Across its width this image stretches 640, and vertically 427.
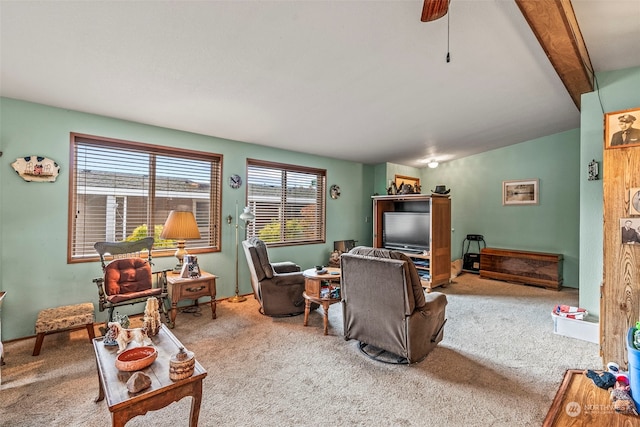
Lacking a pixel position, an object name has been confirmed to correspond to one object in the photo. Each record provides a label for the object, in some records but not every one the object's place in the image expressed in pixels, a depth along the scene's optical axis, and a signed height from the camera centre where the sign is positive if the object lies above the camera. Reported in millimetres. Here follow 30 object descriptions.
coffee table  1334 -840
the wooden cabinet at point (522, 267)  5129 -923
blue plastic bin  1270 -674
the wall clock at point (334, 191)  5883 +485
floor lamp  4176 -64
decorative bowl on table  1560 -801
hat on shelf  5296 +473
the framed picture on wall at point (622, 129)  2354 +730
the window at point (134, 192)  3344 +283
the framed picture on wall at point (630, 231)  2324 -102
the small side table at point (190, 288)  3324 -871
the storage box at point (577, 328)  3016 -1166
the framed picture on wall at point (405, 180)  6711 +856
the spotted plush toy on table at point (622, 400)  1272 -809
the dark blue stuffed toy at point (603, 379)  1444 -807
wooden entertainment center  5059 -451
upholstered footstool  2641 -990
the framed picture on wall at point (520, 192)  5703 +497
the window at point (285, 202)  4852 +225
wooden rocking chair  2992 -699
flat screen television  5305 -282
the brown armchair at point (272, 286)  3576 -874
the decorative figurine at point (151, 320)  2014 -733
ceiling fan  1473 +1069
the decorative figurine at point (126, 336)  1780 -761
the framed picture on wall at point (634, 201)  2326 +135
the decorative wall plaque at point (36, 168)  2920 +450
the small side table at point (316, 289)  3199 -843
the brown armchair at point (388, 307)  2420 -797
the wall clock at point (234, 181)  4438 +509
